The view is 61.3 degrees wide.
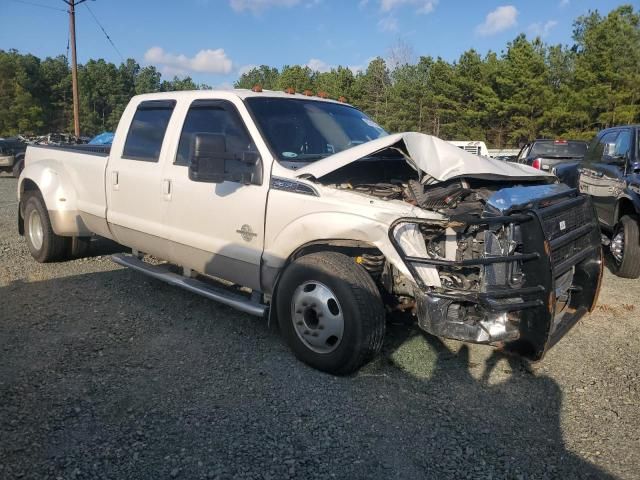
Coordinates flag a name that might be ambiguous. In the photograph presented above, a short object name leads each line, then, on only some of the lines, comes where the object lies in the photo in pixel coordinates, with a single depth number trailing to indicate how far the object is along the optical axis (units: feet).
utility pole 81.05
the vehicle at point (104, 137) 50.13
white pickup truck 10.87
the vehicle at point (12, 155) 69.56
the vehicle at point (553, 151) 47.21
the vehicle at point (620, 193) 20.88
